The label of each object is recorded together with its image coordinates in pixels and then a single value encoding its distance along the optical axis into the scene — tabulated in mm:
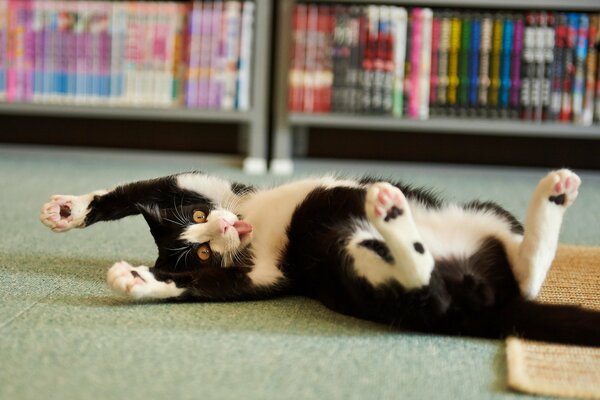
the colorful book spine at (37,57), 2783
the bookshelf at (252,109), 2699
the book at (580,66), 2643
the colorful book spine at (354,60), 2672
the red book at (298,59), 2682
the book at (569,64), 2641
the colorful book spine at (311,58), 2678
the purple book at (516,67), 2654
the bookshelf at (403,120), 2631
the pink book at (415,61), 2664
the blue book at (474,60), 2668
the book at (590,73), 2645
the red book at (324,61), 2680
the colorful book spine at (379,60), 2662
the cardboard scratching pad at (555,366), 805
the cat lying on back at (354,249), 947
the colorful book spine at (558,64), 2639
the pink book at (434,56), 2670
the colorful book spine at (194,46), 2742
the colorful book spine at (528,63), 2654
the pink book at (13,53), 2781
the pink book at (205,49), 2742
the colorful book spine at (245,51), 2730
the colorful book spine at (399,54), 2666
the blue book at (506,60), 2658
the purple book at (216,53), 2736
